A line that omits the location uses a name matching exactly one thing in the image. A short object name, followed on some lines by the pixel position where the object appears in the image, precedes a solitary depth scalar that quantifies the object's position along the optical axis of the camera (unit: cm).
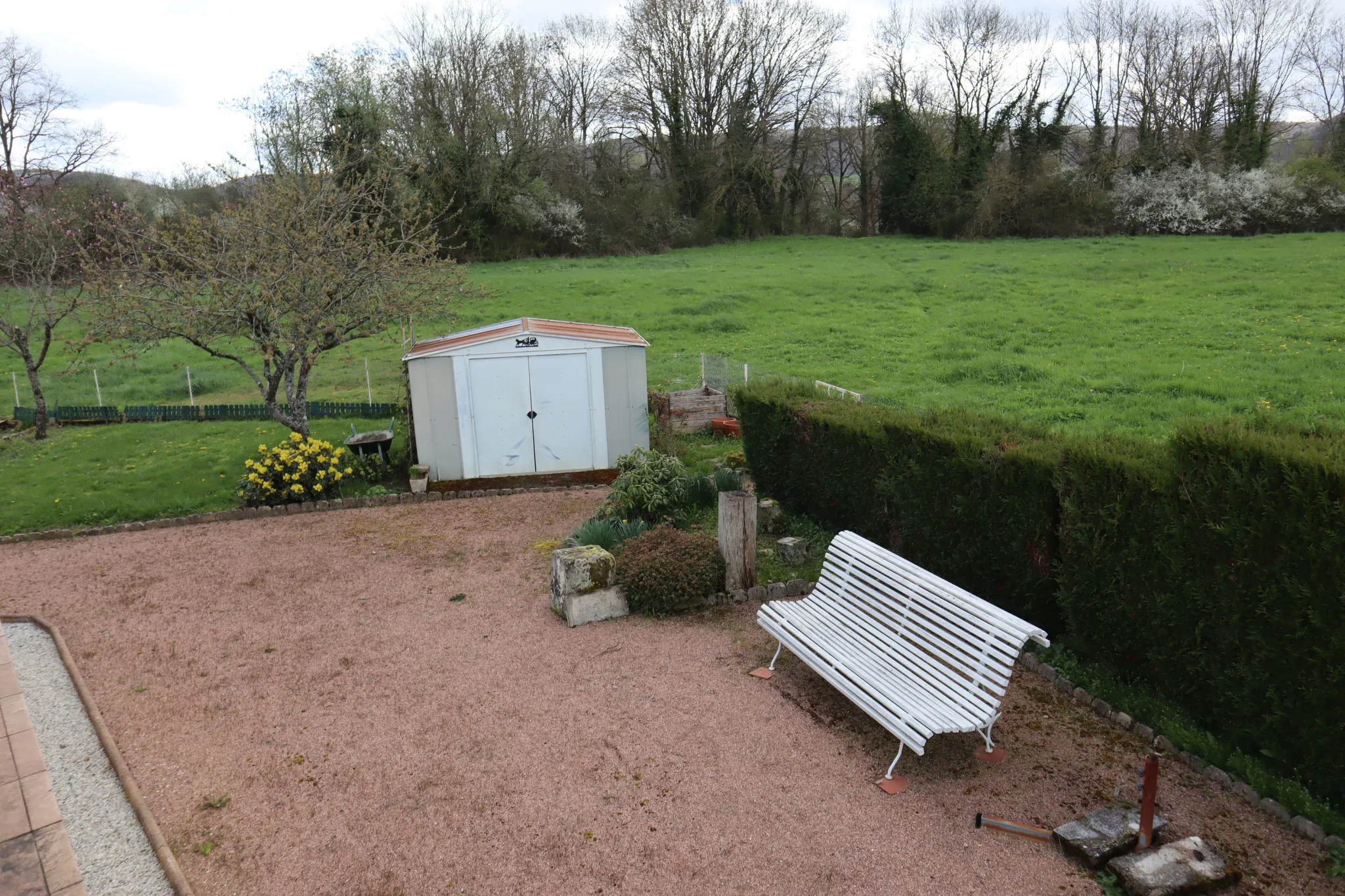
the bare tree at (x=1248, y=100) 3675
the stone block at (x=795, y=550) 852
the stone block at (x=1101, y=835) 407
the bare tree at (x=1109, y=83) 4072
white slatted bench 492
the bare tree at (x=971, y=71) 4328
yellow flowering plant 1133
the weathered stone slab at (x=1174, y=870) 379
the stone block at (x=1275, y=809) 436
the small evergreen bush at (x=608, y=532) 841
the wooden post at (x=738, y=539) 751
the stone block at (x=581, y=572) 732
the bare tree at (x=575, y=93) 4434
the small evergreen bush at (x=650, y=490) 929
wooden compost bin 1451
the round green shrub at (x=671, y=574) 740
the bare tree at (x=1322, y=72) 3912
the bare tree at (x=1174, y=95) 3809
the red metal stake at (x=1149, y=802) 400
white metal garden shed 1187
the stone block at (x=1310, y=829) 418
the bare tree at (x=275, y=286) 1157
